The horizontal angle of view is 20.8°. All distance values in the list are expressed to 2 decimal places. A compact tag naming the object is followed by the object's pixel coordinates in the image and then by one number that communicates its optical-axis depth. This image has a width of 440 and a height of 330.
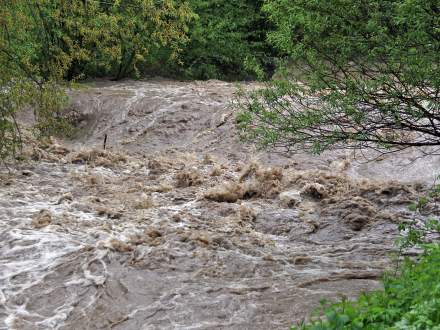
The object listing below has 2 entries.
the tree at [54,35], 15.79
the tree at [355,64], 11.27
